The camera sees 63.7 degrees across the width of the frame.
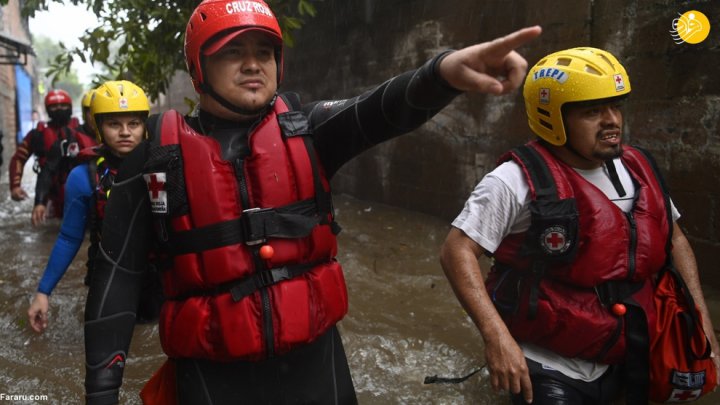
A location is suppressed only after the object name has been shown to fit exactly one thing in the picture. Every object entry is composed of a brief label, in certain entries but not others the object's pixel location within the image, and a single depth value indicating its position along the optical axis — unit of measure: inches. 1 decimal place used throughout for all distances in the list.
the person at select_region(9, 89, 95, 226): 256.7
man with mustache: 87.0
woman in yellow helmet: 139.7
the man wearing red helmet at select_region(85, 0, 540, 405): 69.9
